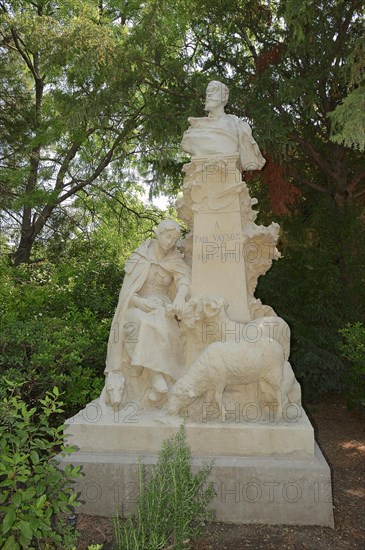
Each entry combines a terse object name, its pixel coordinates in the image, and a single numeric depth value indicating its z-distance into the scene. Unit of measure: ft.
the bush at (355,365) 20.81
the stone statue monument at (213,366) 12.21
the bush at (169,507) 9.34
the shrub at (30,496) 7.77
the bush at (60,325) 17.34
